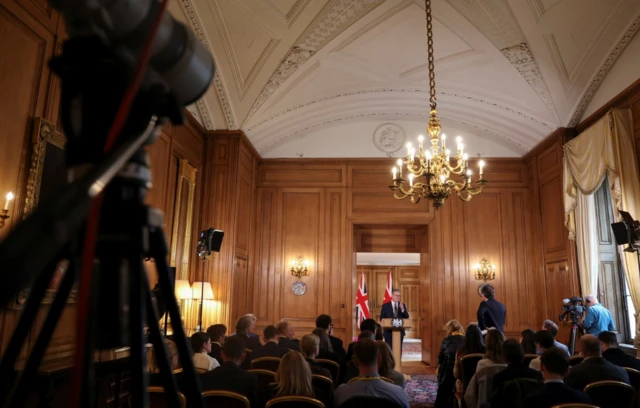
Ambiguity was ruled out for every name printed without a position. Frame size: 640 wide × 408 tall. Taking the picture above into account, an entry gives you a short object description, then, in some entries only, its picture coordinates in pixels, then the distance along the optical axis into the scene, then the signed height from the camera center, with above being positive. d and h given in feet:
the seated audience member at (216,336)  16.53 -1.74
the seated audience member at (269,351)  14.33 -1.90
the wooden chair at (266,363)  13.37 -2.13
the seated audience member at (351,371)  14.15 -2.44
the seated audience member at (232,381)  9.72 -1.93
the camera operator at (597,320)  20.47 -1.15
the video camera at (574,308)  20.81 -0.64
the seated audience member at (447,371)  16.72 -2.88
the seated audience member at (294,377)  9.34 -1.76
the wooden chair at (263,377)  11.78 -2.24
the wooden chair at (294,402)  8.34 -2.04
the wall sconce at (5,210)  11.09 +1.77
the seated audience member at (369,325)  19.27 -1.43
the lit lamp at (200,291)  23.63 -0.16
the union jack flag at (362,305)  34.53 -1.09
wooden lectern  28.09 -2.67
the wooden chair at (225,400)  8.34 -2.00
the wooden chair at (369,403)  7.44 -1.78
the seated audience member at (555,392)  8.63 -1.82
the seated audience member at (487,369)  12.09 -2.00
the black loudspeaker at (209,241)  21.97 +2.20
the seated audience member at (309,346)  13.10 -1.58
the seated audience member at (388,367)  12.48 -2.06
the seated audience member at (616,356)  12.73 -1.70
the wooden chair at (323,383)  10.85 -2.18
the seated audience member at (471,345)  14.49 -1.66
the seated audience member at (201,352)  12.92 -1.79
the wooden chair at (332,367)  13.87 -2.32
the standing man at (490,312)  22.21 -0.93
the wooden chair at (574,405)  7.63 -1.82
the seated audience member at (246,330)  17.29 -1.53
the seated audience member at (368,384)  9.04 -1.84
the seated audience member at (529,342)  17.06 -1.80
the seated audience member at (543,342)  13.70 -1.42
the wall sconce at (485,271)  29.99 +1.33
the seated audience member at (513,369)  10.69 -1.74
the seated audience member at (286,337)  17.35 -1.84
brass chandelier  17.92 +4.69
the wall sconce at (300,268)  30.78 +1.41
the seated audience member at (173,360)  11.59 -2.05
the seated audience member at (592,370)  10.70 -1.75
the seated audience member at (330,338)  17.87 -1.89
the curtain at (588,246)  23.21 +2.41
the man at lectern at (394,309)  33.37 -1.31
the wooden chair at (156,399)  8.73 -2.13
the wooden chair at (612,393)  9.70 -2.05
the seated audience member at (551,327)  17.57 -1.27
